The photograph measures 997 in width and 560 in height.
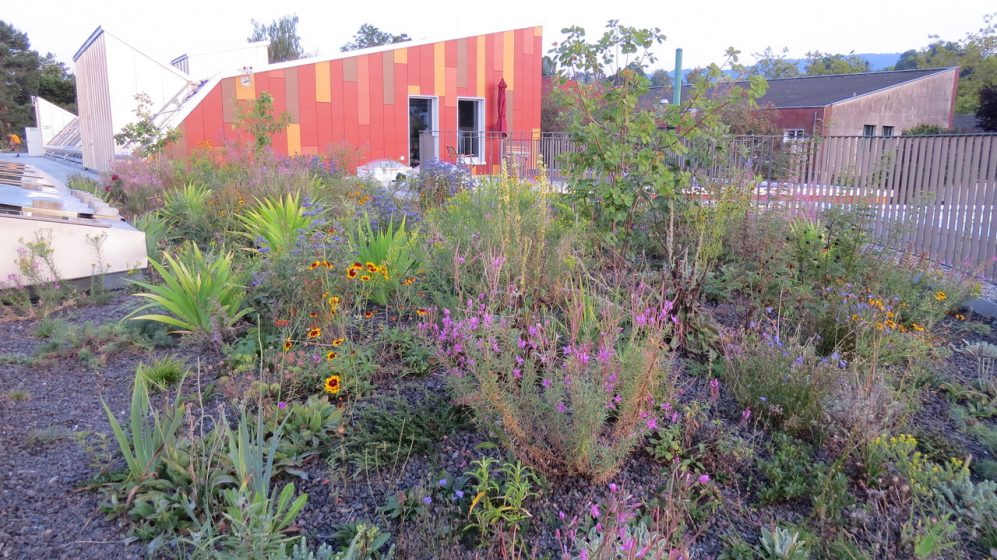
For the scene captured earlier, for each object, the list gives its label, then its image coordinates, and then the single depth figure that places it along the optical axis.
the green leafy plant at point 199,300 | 3.59
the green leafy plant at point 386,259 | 3.87
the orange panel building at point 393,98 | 13.48
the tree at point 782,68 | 51.06
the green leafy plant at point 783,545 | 2.09
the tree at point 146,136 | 11.24
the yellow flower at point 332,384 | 2.76
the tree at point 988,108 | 26.94
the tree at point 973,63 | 36.88
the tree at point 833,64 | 51.47
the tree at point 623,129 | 4.80
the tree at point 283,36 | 36.28
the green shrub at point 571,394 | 2.32
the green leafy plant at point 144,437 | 2.26
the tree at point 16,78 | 42.31
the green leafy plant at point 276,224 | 4.55
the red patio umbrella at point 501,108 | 16.30
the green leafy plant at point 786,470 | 2.45
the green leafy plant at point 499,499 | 2.14
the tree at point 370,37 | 48.38
